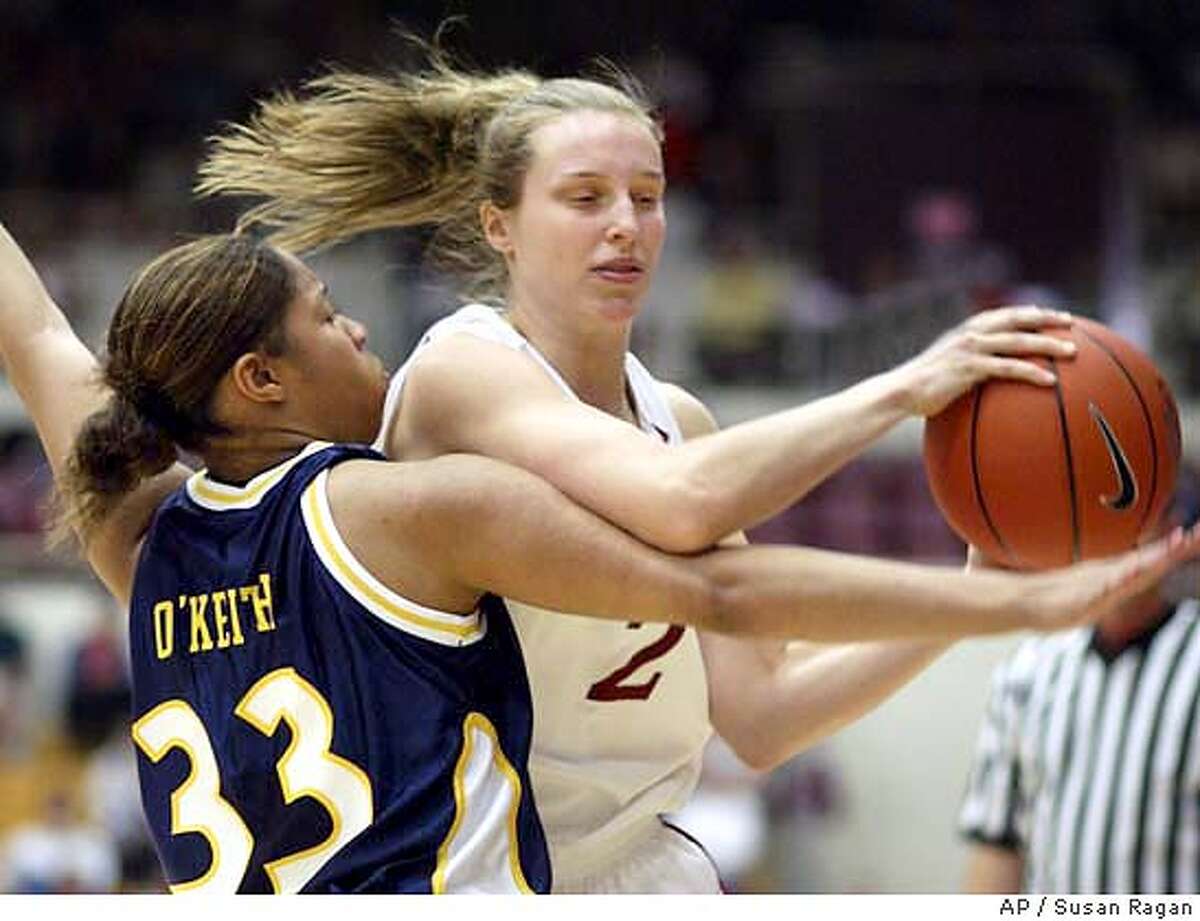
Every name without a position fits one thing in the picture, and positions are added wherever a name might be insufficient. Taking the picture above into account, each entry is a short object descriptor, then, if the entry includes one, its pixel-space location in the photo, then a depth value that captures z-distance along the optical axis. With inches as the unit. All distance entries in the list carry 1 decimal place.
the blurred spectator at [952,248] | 960.9
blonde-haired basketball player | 227.0
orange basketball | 233.9
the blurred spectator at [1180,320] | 911.7
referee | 371.6
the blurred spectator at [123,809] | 714.8
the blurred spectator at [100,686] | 743.7
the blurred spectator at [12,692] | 751.1
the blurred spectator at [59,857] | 708.7
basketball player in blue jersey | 227.9
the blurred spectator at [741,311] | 912.9
